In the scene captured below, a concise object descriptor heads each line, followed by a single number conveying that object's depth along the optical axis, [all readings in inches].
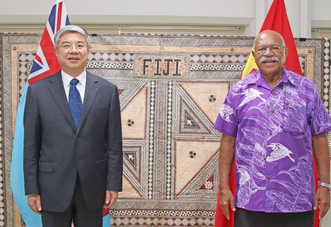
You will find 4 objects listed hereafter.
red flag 115.0
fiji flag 103.3
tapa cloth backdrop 130.3
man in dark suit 77.5
